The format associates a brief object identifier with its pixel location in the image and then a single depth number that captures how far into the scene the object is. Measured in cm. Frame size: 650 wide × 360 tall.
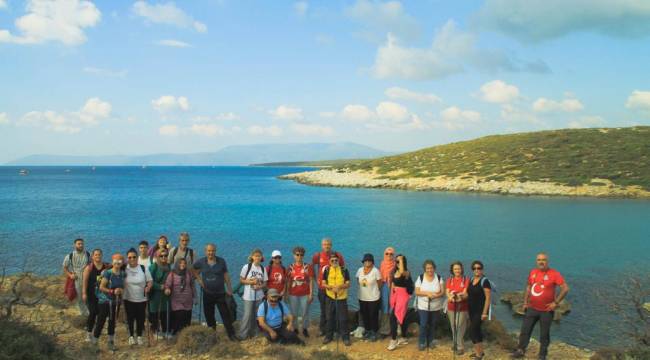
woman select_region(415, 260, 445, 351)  984
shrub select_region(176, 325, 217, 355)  973
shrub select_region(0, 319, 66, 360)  731
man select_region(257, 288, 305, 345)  1027
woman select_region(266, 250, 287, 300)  1052
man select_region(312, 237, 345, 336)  1065
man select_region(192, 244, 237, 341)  1016
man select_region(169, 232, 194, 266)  1084
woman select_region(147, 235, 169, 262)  1086
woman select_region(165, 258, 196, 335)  1012
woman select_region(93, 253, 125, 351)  943
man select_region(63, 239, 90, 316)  1073
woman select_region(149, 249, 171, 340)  1030
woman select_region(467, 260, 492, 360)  948
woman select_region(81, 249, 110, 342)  942
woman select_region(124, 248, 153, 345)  969
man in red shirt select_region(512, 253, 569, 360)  924
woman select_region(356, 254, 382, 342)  1034
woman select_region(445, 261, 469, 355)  958
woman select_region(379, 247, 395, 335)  1063
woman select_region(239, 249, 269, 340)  1030
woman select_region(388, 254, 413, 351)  1010
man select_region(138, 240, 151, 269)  1063
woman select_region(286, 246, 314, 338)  1073
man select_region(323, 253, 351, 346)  1023
